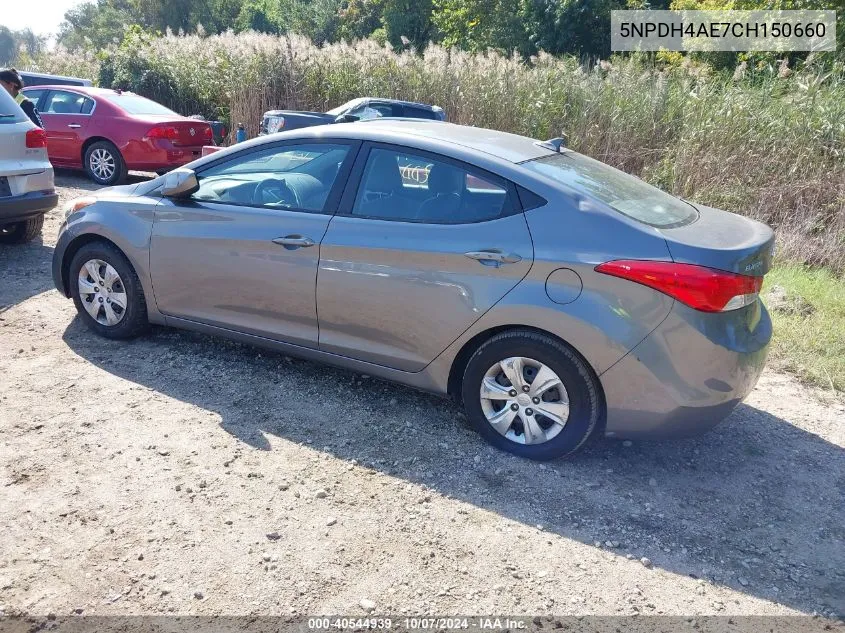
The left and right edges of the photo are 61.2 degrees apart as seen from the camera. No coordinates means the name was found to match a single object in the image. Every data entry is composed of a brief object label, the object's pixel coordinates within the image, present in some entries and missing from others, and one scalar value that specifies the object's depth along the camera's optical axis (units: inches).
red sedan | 437.4
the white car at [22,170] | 250.2
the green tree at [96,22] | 2250.2
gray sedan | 133.6
